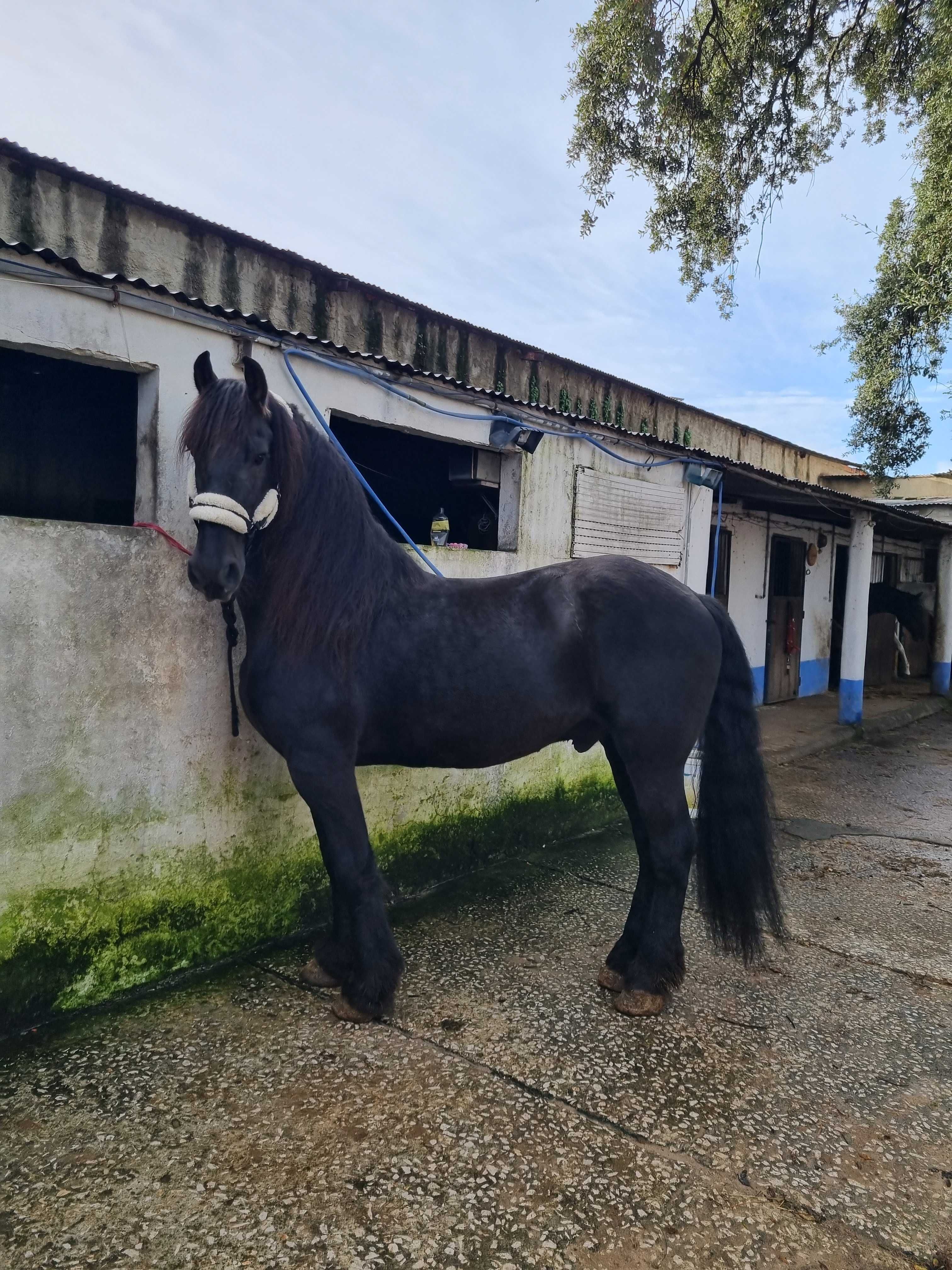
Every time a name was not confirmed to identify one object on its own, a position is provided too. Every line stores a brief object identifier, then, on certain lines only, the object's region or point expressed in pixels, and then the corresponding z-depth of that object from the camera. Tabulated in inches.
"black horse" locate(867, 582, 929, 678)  520.1
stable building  102.0
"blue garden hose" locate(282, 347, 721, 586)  128.2
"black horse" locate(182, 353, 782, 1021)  104.3
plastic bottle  167.2
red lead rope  112.7
